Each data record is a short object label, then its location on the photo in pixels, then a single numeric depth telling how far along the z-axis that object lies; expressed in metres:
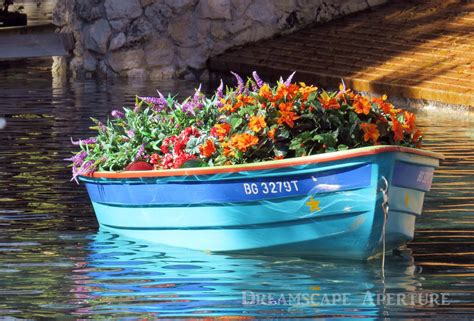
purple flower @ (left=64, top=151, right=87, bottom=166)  15.65
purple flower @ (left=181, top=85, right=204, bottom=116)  15.02
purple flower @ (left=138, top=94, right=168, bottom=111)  15.28
